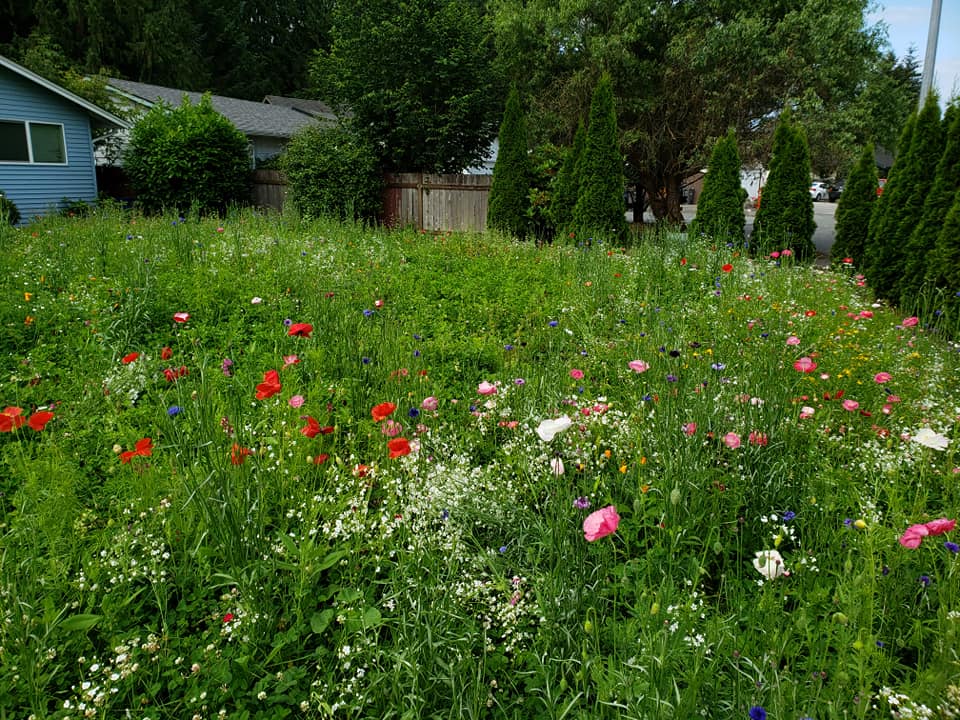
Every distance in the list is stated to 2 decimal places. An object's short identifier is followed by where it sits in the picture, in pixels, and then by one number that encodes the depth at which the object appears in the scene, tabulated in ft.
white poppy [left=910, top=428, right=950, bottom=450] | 6.03
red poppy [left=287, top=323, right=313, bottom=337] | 8.26
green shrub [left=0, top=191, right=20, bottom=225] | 37.58
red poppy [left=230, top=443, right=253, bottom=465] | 6.57
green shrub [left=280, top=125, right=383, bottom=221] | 43.47
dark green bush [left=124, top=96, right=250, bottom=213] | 46.93
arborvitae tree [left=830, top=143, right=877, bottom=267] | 27.73
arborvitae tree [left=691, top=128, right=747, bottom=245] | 31.65
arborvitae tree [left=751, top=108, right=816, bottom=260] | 29.17
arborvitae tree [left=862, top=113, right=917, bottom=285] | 22.49
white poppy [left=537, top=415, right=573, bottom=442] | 5.54
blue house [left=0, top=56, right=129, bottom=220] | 46.75
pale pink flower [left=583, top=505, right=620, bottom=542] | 4.53
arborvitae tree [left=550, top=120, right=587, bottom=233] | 35.96
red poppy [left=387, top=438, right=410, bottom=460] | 6.21
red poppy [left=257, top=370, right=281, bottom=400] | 6.91
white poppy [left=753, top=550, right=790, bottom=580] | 4.73
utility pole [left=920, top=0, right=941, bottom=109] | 31.24
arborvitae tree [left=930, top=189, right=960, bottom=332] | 17.53
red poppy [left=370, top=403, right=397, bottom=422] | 6.84
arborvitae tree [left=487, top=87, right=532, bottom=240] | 37.96
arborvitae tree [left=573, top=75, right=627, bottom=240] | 34.30
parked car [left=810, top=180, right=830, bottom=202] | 146.50
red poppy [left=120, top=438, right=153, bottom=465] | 6.34
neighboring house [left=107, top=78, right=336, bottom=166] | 65.65
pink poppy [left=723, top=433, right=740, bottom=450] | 6.47
